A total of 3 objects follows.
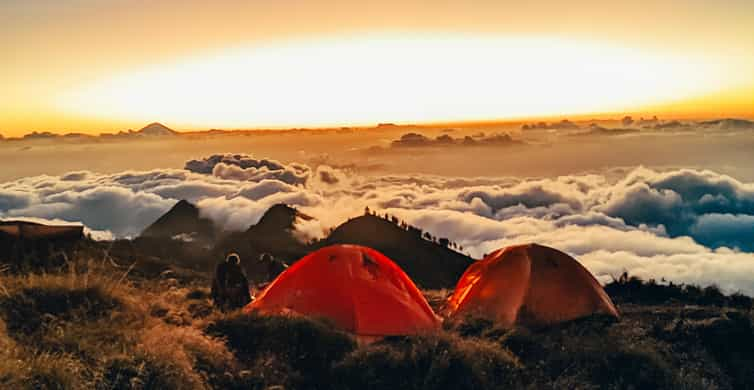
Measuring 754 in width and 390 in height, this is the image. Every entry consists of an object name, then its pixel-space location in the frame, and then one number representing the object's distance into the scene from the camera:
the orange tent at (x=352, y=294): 10.41
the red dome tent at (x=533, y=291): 11.76
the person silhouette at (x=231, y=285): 11.20
